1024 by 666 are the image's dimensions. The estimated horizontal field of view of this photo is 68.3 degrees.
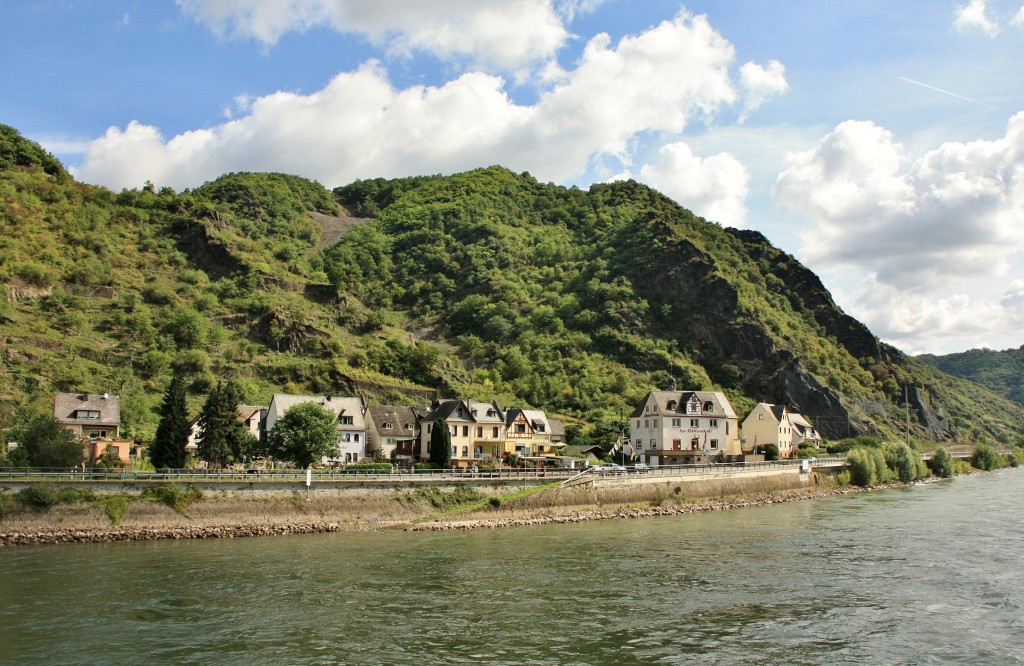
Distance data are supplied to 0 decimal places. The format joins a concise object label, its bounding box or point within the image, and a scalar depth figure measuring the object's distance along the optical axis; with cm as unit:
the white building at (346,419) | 7288
